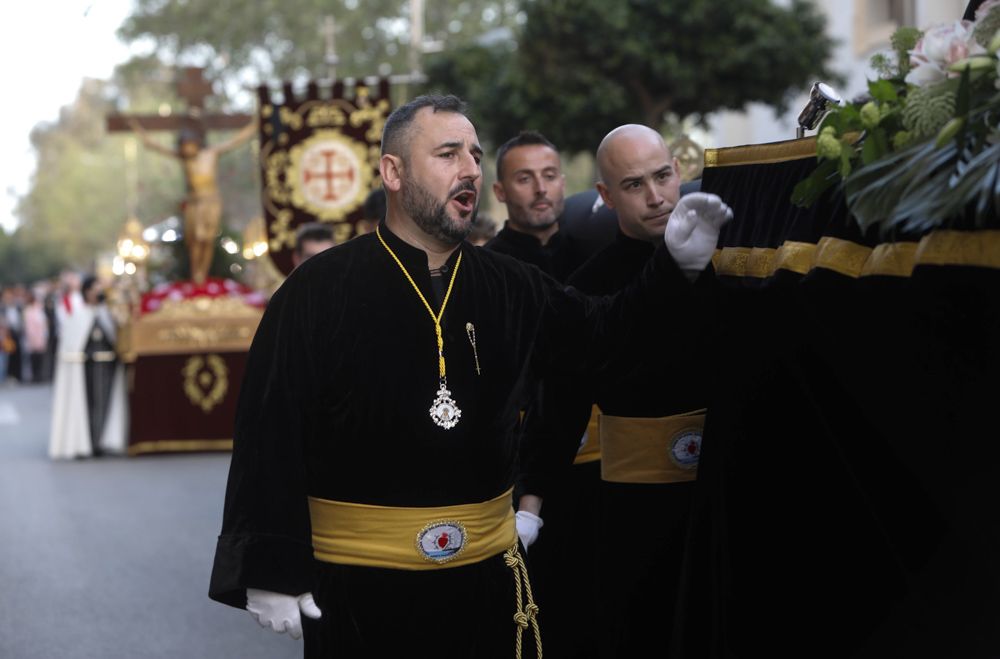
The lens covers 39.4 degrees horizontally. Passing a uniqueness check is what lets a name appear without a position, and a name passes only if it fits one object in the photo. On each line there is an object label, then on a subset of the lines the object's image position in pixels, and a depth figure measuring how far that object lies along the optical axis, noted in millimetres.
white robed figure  14273
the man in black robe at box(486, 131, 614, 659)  5164
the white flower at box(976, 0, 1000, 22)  2851
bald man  4312
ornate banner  14211
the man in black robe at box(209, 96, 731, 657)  3430
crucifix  15477
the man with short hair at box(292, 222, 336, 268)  7762
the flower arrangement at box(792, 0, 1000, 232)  2723
